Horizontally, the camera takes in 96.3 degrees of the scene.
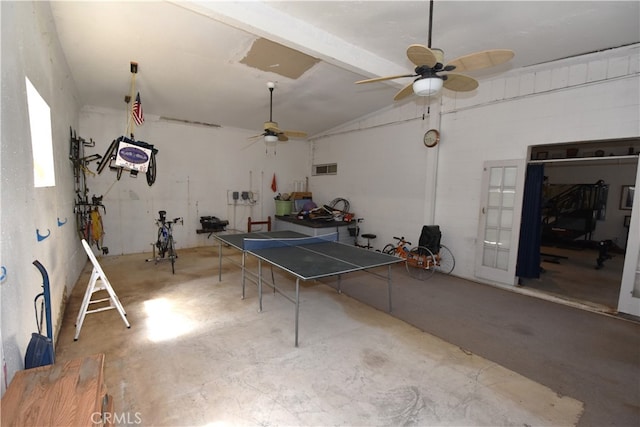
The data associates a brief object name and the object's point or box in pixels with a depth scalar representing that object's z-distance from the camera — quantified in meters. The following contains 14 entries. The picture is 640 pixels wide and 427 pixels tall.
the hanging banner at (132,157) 3.95
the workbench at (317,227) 6.65
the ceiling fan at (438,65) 2.33
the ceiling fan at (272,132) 4.84
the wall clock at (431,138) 5.56
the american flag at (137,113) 4.24
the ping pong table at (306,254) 3.16
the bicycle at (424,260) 5.30
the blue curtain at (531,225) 4.63
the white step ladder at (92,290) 3.00
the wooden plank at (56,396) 1.18
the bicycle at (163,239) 5.50
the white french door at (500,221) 4.63
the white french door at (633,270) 3.65
